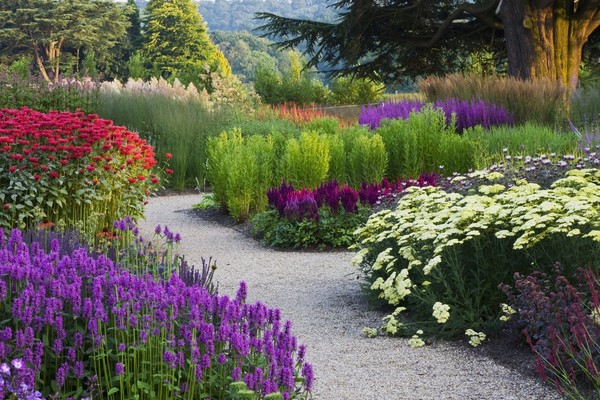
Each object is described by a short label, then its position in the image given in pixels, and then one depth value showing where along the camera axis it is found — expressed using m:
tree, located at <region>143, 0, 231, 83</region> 53.56
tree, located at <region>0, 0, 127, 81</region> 49.47
